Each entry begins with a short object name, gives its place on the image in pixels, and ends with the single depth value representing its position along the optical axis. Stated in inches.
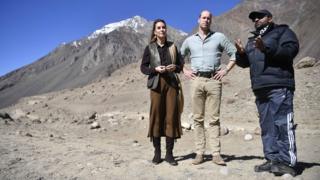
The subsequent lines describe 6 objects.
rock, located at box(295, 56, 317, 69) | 746.8
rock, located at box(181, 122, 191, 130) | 486.6
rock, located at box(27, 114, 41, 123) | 631.8
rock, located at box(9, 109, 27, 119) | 677.6
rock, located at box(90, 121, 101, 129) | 559.3
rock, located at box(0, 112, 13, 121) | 587.3
